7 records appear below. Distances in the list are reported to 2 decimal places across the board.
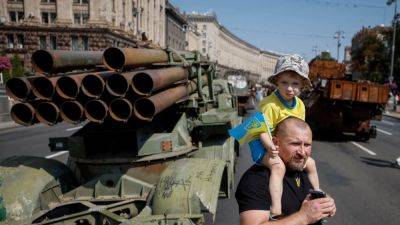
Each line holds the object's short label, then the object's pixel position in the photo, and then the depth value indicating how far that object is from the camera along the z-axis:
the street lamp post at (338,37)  64.70
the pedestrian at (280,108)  2.79
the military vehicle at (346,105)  14.82
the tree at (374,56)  58.63
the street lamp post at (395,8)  38.84
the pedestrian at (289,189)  2.34
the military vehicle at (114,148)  4.27
